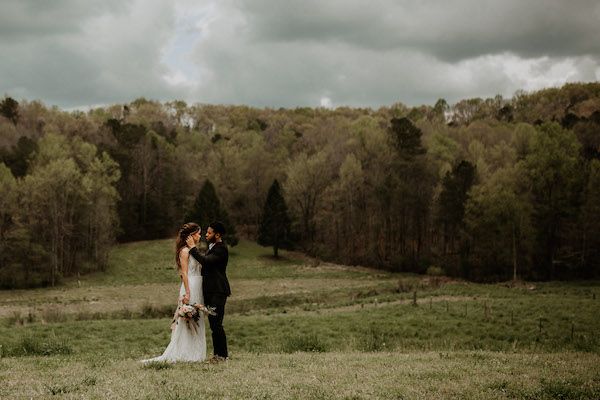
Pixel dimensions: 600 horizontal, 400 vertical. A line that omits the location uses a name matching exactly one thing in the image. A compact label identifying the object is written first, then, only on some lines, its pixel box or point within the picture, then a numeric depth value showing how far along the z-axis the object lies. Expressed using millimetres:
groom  14039
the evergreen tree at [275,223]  88812
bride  13875
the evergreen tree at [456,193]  73625
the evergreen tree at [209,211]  84812
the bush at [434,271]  69562
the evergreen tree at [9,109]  102000
